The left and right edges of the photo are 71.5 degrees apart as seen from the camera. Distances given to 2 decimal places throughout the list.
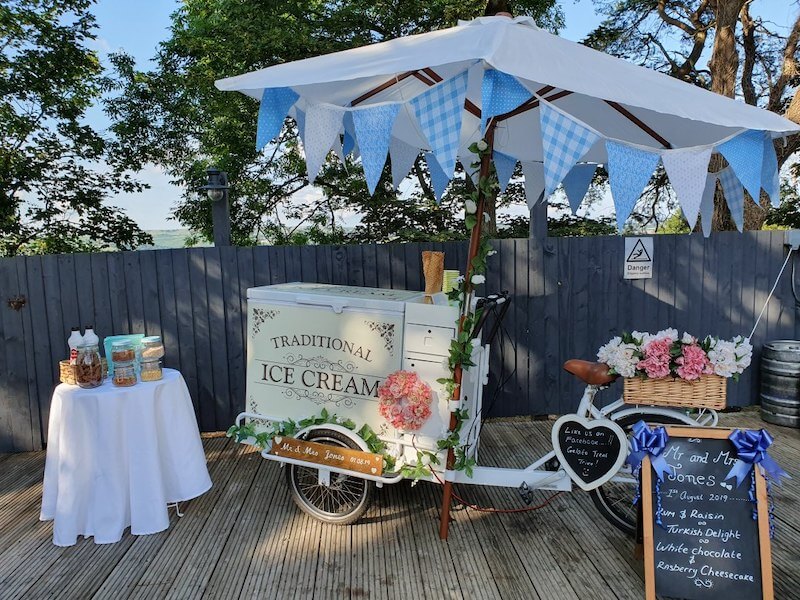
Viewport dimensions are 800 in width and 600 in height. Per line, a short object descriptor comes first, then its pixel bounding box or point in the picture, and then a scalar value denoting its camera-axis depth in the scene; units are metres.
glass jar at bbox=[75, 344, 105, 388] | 2.80
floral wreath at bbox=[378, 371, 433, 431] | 2.61
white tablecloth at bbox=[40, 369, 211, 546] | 2.74
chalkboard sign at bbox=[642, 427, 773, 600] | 2.17
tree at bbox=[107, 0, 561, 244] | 7.27
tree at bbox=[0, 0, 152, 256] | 6.97
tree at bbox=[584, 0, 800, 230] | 6.91
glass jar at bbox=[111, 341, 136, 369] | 2.83
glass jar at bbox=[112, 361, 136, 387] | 2.85
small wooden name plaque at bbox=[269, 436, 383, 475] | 2.70
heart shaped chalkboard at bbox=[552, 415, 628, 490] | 2.55
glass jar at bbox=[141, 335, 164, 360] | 2.92
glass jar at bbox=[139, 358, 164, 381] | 2.94
